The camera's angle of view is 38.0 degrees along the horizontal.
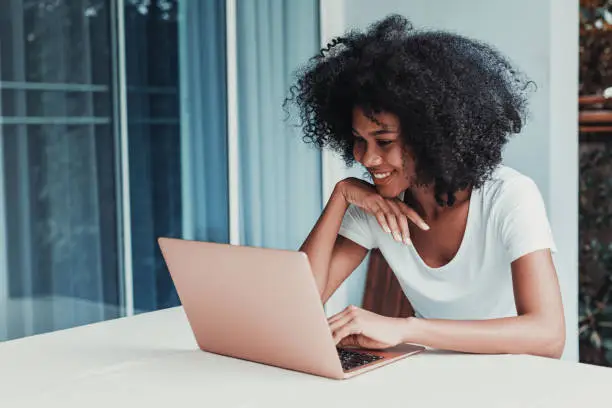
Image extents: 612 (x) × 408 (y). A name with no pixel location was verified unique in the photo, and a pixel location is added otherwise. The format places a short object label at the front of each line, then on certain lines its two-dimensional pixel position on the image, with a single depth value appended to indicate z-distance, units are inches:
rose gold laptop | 54.6
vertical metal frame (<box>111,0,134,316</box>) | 120.2
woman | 70.2
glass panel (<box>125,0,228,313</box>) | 124.2
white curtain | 140.9
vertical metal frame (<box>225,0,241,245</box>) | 137.4
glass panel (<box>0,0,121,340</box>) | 110.5
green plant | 123.4
